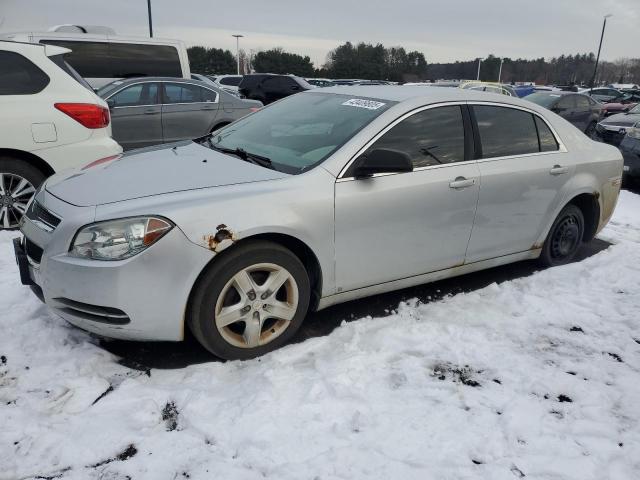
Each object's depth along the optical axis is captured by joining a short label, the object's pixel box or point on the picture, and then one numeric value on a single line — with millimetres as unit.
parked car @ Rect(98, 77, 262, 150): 8250
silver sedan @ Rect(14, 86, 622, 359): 2639
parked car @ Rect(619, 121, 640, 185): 8531
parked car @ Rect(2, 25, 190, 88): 9539
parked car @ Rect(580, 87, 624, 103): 25125
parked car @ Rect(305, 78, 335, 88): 32312
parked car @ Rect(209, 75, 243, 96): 24375
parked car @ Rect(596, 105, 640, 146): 10141
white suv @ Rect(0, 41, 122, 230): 4621
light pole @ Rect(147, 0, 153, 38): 24755
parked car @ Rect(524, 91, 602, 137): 15883
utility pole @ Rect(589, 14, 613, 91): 42866
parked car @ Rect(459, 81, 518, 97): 17655
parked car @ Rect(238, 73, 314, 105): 18344
